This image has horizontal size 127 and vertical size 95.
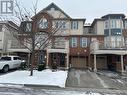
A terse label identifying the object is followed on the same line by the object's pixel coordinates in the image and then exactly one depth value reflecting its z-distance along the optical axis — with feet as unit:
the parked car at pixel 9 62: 33.87
